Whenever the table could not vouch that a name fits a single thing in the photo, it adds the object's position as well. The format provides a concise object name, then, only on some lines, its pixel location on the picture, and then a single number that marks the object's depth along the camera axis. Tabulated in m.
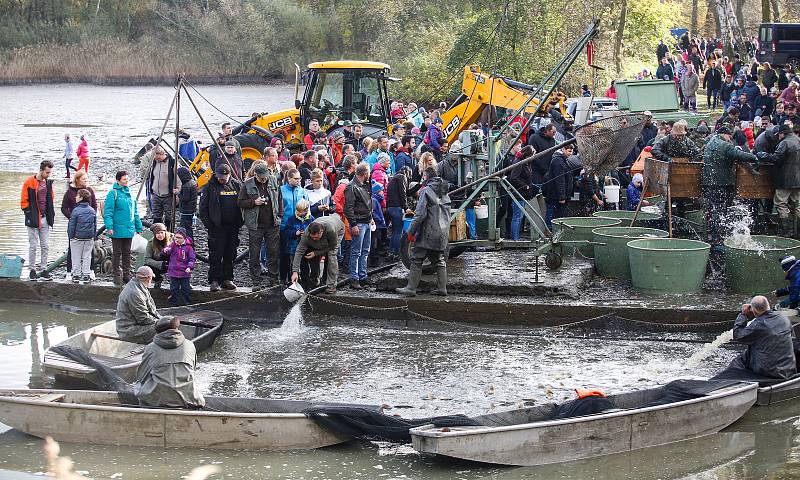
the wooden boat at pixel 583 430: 9.89
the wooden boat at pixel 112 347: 11.97
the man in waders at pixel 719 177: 15.84
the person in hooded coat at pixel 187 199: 17.75
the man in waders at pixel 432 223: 14.71
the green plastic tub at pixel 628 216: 17.17
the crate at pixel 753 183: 16.05
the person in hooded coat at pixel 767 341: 11.41
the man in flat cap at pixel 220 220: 15.39
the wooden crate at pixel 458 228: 16.16
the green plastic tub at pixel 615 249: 15.88
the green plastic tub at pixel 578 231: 16.94
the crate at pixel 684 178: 16.08
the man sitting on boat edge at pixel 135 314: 12.63
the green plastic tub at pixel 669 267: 14.88
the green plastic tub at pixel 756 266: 14.75
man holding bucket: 14.57
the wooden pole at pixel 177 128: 16.35
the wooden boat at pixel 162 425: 10.28
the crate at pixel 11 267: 16.28
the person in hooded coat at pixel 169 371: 10.45
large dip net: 16.59
